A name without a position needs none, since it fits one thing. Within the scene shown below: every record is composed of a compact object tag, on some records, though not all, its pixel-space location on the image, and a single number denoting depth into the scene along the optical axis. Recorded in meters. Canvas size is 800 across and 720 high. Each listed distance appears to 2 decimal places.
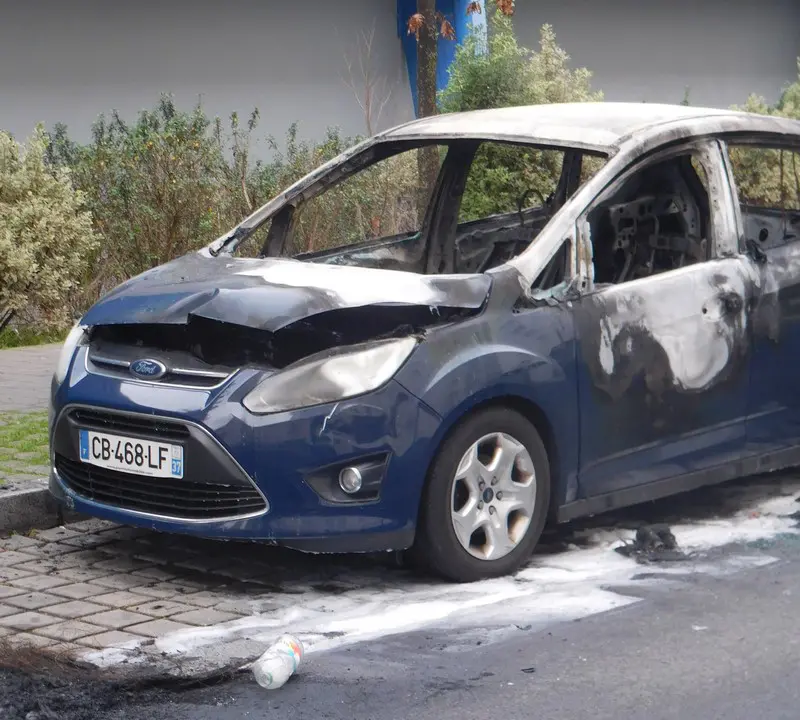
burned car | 5.30
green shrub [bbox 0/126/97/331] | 11.18
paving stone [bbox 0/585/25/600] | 5.42
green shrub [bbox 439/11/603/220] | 13.16
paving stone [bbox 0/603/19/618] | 5.18
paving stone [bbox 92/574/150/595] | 5.57
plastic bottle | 4.39
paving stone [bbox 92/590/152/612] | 5.32
